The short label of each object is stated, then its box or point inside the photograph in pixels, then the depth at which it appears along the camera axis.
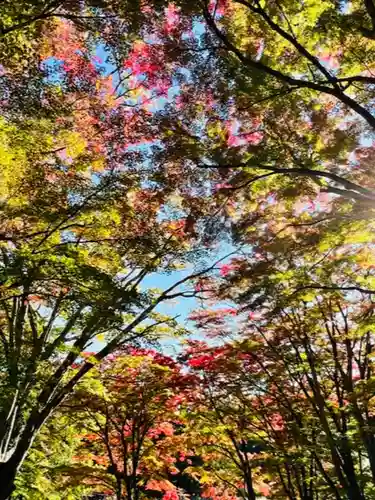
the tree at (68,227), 4.92
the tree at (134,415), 9.98
